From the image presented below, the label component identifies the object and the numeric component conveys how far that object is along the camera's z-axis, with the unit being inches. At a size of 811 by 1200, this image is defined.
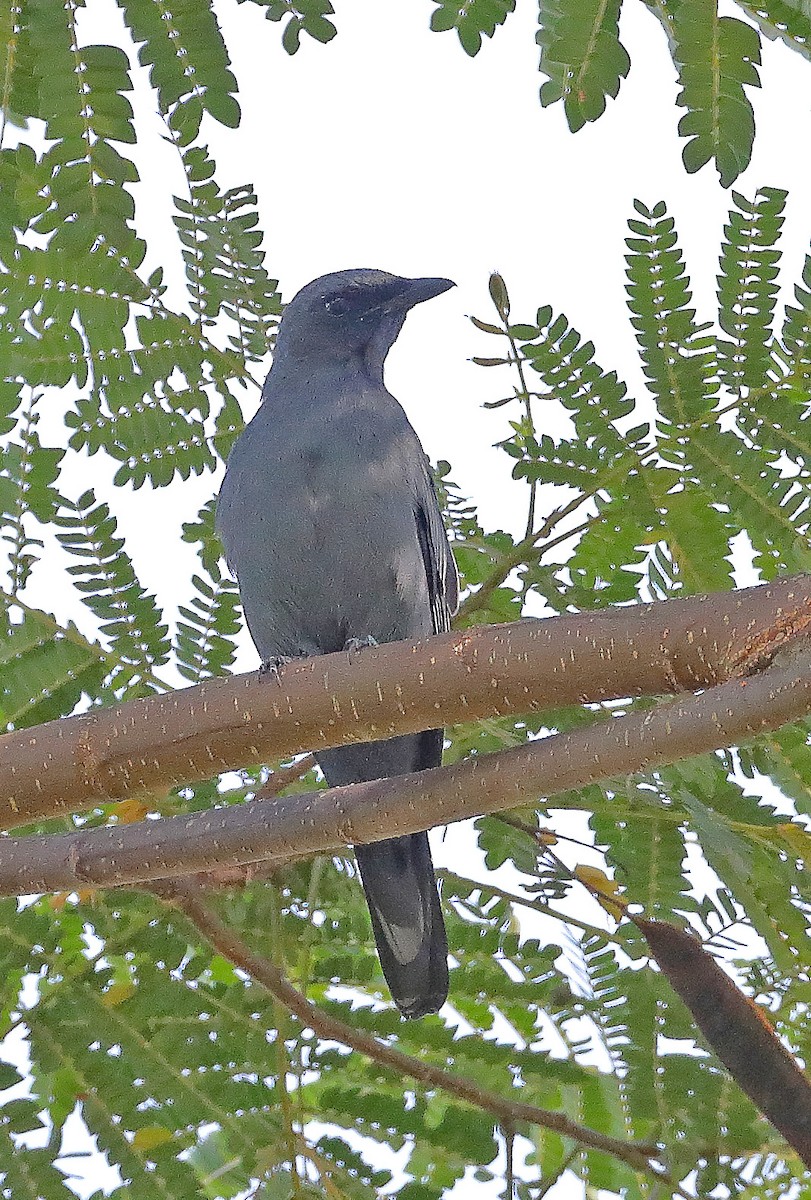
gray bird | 329.1
